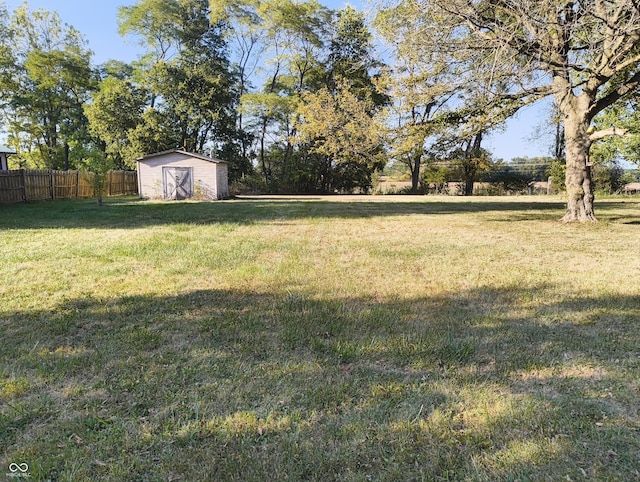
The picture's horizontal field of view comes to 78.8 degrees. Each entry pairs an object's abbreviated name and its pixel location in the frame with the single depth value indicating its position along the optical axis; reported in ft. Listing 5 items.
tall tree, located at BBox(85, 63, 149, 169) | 87.35
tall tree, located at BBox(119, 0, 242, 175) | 87.76
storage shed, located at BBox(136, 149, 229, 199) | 64.69
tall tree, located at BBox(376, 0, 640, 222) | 22.71
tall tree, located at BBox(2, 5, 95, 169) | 90.33
